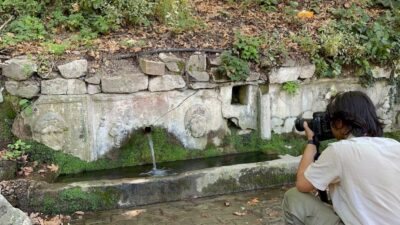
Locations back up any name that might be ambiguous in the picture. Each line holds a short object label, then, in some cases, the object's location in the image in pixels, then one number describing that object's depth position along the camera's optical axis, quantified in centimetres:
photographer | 285
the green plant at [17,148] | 584
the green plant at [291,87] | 711
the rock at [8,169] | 547
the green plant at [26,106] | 604
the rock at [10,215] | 371
